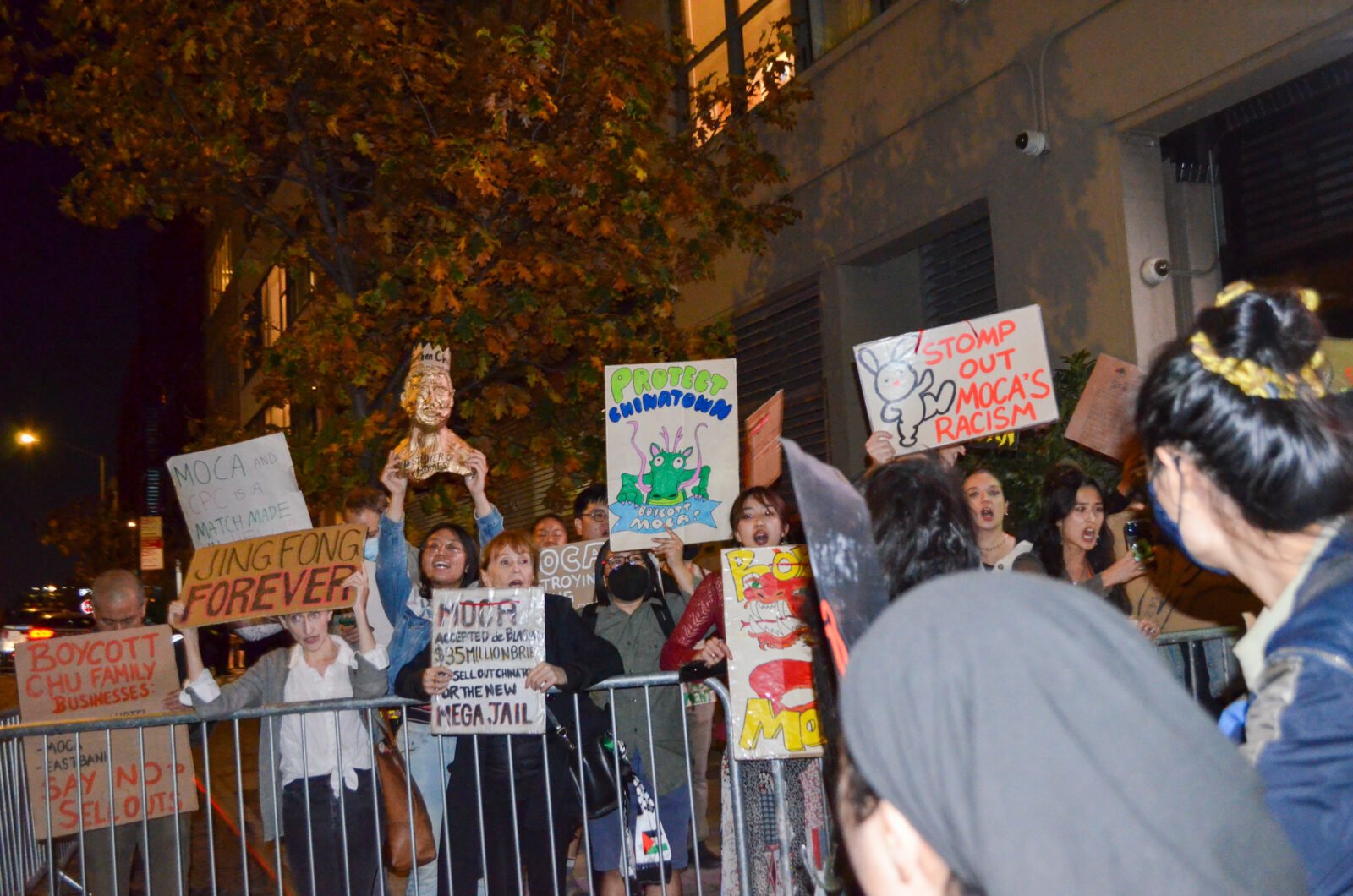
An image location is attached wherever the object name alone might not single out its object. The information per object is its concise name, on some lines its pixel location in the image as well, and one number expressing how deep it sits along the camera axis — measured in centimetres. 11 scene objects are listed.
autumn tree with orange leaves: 1106
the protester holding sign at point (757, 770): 504
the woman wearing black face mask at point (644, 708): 598
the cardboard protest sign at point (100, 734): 614
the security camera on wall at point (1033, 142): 1038
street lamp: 4366
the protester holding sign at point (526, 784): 546
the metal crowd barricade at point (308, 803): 518
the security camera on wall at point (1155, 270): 959
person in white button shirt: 558
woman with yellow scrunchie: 167
